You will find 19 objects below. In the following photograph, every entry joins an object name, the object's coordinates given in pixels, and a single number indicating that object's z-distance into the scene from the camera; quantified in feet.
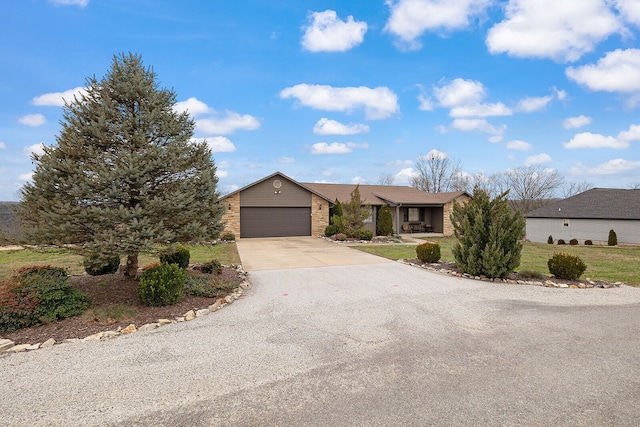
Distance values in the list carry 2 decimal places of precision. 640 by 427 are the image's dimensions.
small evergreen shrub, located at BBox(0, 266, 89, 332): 15.51
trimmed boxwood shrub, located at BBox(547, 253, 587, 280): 27.37
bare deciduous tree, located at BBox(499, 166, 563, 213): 128.67
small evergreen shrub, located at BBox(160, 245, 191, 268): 26.06
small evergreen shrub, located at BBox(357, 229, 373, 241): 61.52
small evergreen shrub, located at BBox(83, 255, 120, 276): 24.27
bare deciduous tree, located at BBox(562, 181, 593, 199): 142.72
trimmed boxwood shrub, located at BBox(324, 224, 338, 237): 66.08
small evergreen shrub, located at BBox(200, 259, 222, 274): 27.40
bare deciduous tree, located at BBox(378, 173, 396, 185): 159.62
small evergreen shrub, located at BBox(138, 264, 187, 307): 18.80
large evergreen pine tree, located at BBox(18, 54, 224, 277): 18.15
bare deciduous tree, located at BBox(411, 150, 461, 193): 136.56
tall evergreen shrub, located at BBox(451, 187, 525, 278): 27.55
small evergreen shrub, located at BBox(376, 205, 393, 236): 72.43
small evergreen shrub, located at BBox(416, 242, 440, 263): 35.01
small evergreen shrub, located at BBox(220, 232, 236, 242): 60.39
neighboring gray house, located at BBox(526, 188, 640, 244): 77.05
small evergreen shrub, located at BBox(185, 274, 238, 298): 21.48
